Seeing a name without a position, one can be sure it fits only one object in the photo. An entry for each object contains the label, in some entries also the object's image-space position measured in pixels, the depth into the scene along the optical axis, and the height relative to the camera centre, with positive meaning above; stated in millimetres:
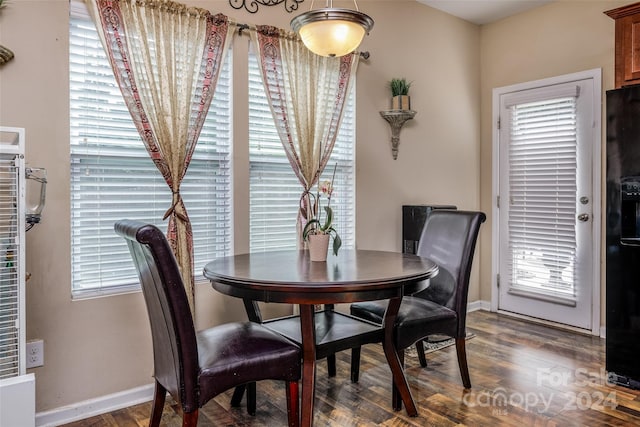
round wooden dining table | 1837 -292
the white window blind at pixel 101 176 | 2350 +205
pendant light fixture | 2109 +884
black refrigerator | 2570 -125
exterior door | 3635 +126
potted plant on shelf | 3621 +958
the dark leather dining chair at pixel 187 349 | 1609 -552
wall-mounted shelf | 3598 +755
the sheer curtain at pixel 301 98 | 2951 +788
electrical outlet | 2182 -681
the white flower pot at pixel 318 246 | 2352 -171
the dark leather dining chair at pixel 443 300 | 2379 -513
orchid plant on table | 2289 -78
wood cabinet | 2619 +998
